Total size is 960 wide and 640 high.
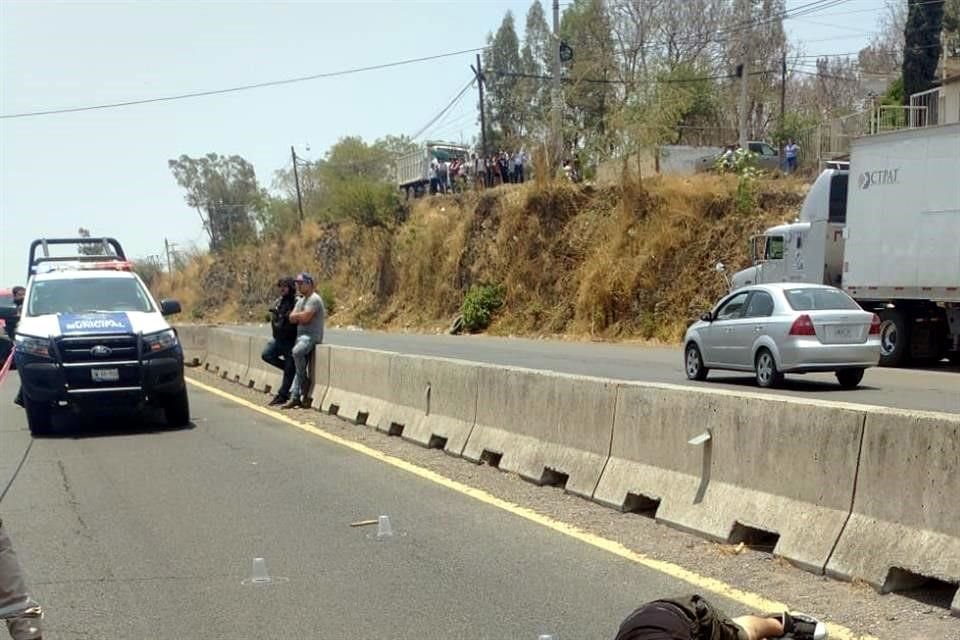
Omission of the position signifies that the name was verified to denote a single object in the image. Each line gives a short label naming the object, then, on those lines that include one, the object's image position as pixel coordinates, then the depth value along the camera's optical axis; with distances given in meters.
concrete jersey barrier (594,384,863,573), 5.79
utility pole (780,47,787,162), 48.19
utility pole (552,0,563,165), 35.53
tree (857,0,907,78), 51.69
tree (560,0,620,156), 57.44
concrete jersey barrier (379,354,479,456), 10.24
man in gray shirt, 14.52
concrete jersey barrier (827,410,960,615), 5.06
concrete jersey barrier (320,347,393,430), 12.41
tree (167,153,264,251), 105.25
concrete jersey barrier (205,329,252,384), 19.46
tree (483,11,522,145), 74.81
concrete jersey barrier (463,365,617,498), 8.06
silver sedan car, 15.22
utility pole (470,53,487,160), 46.47
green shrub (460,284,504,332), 39.59
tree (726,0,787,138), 53.91
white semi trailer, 18.72
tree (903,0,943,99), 35.03
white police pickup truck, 12.02
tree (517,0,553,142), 73.25
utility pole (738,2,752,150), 39.41
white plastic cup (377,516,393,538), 7.14
